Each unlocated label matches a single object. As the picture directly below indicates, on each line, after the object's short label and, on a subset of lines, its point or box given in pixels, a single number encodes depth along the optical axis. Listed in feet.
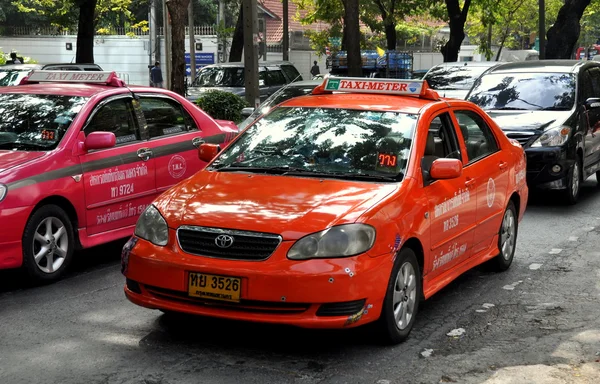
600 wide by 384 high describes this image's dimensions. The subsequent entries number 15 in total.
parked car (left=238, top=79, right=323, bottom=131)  48.88
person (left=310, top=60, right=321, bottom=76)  152.97
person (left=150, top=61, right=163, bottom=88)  129.49
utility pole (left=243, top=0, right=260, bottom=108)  52.80
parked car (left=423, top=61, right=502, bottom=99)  60.49
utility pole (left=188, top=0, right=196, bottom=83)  135.03
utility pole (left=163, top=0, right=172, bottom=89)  108.47
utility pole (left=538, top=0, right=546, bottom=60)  110.01
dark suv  39.58
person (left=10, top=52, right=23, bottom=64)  71.52
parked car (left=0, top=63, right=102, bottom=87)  54.15
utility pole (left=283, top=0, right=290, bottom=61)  114.42
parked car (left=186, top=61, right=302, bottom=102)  76.64
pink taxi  24.98
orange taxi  18.43
